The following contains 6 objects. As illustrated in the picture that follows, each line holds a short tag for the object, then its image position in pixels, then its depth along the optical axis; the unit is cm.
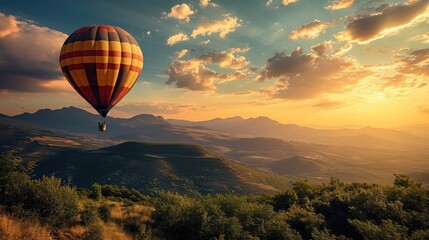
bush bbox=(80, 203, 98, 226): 1860
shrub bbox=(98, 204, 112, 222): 2122
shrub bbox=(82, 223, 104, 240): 1562
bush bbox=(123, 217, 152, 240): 1749
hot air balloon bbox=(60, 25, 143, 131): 3244
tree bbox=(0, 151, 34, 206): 1781
